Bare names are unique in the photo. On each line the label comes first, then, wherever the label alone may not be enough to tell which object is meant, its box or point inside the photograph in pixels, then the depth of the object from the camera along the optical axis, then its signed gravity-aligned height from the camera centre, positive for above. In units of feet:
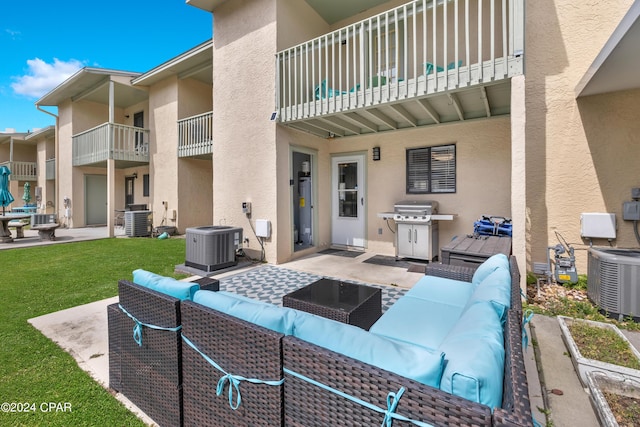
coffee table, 8.27 -2.90
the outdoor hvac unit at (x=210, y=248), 17.81 -2.45
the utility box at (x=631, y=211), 13.50 -0.21
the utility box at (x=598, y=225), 13.91 -0.89
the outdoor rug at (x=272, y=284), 13.74 -4.08
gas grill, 19.08 -1.47
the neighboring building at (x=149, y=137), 32.04 +8.76
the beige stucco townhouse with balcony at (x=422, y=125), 13.71 +5.26
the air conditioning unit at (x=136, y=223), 32.76 -1.58
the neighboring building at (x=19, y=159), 56.13 +11.09
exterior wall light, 22.67 +4.31
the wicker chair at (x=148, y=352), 5.99 -3.27
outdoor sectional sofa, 3.23 -2.09
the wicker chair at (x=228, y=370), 4.54 -2.78
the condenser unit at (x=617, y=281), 10.36 -2.76
